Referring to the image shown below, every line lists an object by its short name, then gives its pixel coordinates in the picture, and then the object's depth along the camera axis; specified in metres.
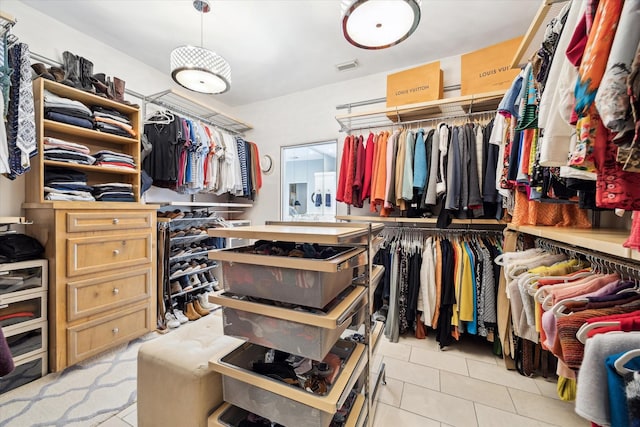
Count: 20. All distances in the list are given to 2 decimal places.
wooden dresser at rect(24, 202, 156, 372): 1.74
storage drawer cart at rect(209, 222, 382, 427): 0.87
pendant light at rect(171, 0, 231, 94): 1.97
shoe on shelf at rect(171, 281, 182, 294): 2.64
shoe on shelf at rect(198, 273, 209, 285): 3.04
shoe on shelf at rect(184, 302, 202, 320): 2.68
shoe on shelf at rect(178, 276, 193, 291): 2.77
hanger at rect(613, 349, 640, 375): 0.54
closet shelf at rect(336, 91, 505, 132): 2.28
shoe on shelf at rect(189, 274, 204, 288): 2.87
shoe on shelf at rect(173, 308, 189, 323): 2.55
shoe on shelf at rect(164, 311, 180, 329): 2.44
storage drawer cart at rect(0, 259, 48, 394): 1.59
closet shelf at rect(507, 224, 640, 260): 0.77
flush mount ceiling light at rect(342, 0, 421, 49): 1.29
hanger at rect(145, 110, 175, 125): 2.63
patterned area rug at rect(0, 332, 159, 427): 1.38
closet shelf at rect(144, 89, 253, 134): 2.85
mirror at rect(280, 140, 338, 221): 3.73
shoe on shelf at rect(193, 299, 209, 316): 2.77
